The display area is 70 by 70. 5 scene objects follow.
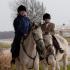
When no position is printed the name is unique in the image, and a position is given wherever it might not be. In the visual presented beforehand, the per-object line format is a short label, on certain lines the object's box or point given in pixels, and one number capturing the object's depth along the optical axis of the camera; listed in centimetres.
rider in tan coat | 1171
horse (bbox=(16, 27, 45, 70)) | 1005
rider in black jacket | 1027
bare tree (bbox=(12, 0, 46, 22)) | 3509
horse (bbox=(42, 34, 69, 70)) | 1227
